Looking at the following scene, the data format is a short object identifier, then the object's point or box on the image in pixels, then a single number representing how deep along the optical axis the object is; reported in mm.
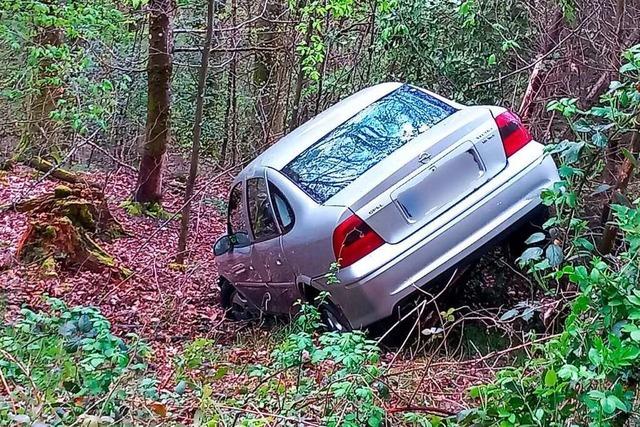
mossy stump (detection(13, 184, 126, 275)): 7973
